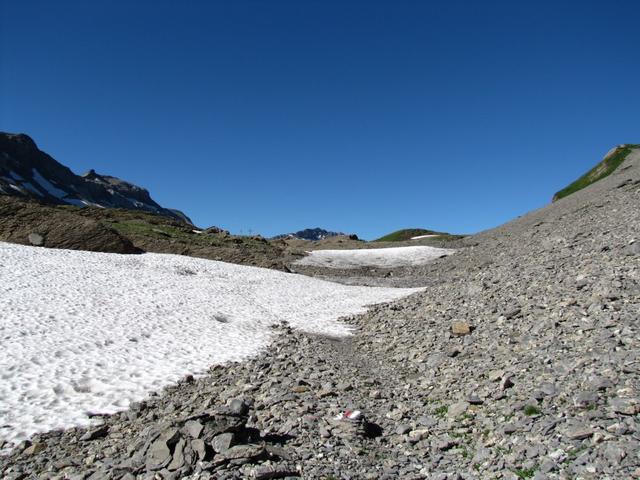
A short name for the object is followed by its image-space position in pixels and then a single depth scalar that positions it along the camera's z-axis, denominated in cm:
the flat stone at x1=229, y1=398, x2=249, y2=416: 895
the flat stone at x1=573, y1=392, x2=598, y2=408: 720
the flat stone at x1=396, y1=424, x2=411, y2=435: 867
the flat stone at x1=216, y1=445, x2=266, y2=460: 709
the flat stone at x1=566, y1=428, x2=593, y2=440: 643
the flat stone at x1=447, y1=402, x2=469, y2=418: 882
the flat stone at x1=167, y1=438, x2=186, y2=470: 700
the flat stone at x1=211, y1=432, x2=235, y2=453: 729
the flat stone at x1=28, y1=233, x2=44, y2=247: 3497
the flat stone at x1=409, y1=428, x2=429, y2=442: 831
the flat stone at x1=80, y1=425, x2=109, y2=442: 915
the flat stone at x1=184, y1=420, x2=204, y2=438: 758
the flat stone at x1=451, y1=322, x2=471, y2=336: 1363
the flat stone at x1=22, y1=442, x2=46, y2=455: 851
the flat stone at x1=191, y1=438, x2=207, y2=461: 713
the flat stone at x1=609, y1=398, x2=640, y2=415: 656
